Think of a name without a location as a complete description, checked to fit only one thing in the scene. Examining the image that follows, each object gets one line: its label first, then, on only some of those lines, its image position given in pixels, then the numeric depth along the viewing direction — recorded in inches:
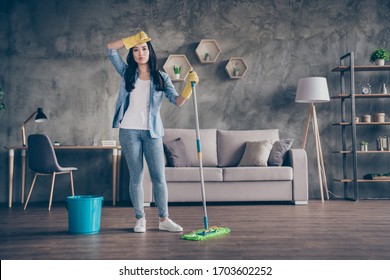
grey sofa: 178.4
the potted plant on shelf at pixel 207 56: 213.8
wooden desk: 188.9
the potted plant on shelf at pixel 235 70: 215.2
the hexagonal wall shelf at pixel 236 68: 215.3
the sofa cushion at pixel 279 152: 186.5
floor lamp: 196.2
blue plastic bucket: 111.4
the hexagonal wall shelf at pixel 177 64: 214.1
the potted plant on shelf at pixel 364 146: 205.7
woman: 110.0
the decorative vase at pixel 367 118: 204.5
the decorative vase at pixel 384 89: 206.5
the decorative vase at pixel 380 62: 204.4
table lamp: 194.2
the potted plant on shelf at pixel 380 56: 204.4
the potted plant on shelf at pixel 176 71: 211.9
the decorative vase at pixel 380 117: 203.3
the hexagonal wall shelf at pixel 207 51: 214.2
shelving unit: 198.7
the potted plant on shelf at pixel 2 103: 195.2
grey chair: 168.6
